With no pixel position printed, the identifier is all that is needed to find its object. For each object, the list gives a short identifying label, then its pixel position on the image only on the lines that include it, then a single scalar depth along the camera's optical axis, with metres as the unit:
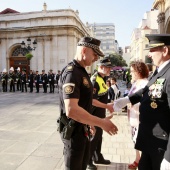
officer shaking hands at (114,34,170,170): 1.69
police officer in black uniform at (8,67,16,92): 15.71
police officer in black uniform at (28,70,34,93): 15.51
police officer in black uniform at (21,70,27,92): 15.73
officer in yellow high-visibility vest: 3.16
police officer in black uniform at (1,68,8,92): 15.66
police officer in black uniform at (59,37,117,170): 1.90
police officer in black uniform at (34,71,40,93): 15.18
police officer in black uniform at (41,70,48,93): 15.23
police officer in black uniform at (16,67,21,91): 16.29
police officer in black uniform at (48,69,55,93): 15.42
